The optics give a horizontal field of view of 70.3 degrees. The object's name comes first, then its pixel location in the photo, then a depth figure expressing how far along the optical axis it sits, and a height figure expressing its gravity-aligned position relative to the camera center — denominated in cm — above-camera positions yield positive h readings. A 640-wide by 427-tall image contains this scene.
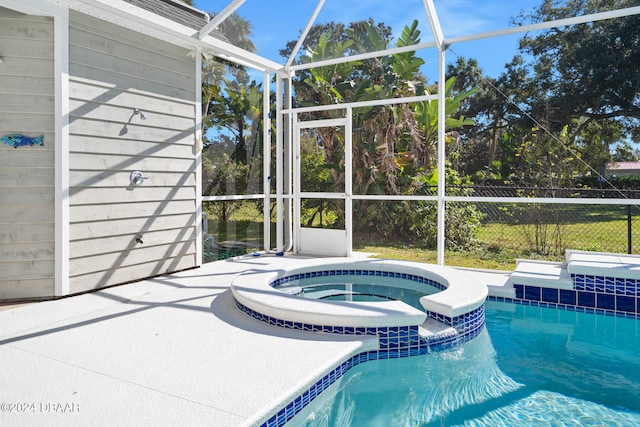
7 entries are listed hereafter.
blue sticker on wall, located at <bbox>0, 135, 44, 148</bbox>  409 +68
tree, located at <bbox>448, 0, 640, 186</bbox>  1301 +386
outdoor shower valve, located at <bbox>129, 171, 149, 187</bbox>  495 +41
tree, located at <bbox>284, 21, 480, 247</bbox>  825 +173
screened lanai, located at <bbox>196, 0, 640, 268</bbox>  632 +77
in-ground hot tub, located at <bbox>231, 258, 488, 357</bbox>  321 -73
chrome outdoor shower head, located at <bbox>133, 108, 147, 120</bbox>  499 +113
